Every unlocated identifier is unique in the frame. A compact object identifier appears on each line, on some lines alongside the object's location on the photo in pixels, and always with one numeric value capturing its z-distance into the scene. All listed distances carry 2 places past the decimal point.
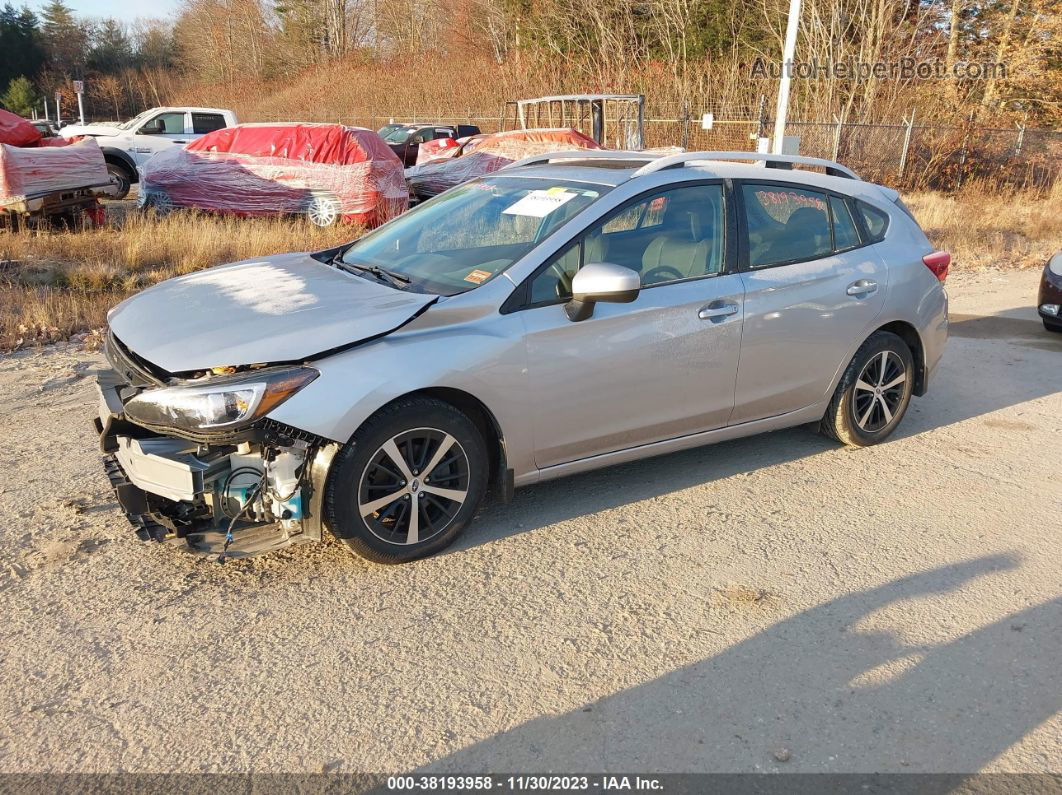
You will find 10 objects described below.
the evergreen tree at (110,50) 67.19
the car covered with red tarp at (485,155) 16.11
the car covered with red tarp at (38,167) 10.96
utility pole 16.61
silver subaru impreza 3.47
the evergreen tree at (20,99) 49.72
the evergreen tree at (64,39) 65.00
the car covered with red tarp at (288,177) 13.03
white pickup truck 17.20
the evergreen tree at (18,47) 60.72
